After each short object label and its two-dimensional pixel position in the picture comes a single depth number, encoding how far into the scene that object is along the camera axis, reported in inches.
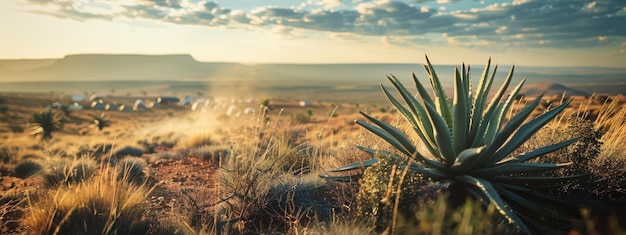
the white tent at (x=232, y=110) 2319.6
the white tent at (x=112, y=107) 2896.2
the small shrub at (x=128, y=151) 504.4
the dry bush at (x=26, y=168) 364.0
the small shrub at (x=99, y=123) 1227.2
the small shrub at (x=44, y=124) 817.5
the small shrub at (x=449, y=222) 98.7
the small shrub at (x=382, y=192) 128.3
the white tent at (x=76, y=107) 2688.2
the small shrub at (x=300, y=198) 164.1
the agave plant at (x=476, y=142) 142.5
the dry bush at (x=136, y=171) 286.5
